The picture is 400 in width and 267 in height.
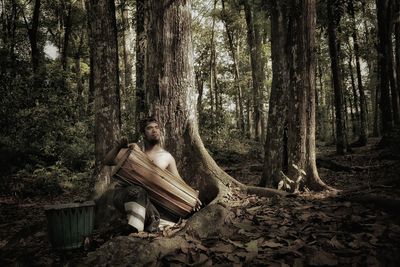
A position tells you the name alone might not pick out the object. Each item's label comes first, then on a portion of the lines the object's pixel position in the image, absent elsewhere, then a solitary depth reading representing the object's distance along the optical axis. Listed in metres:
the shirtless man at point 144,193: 4.59
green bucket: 4.55
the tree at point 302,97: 6.18
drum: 4.67
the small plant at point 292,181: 5.99
